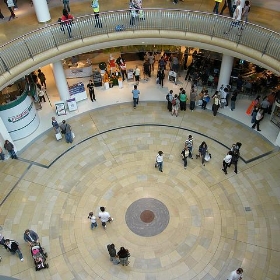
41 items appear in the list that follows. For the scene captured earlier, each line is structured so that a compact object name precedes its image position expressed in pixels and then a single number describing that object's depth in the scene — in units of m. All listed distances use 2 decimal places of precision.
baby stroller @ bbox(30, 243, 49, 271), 13.03
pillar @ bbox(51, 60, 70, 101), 18.97
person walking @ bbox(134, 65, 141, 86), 21.47
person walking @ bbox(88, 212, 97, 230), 13.98
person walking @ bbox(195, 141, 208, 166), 16.36
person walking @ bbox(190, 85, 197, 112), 19.12
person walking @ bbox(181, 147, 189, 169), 16.30
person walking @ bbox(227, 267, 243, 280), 11.43
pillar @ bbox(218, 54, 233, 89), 18.62
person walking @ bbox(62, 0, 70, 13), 18.05
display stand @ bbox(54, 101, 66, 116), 19.58
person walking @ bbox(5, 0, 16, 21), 18.12
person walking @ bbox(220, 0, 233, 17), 17.26
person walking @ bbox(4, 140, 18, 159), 16.81
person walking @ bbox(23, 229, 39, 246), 13.28
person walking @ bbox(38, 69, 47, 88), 21.09
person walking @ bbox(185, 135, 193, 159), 16.44
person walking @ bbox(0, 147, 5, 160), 17.22
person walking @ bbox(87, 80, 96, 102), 20.33
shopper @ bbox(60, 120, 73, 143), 17.92
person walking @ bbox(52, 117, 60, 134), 17.75
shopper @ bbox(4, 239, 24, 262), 13.29
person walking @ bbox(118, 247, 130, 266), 12.73
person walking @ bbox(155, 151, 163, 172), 15.98
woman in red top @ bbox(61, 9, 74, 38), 16.45
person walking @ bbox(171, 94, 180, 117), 18.88
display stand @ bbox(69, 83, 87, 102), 20.46
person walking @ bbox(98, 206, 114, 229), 14.00
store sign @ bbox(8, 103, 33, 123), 17.73
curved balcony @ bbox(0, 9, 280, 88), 15.27
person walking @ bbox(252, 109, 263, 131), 17.59
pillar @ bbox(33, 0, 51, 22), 17.41
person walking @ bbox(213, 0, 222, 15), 17.00
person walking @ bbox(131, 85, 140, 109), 19.46
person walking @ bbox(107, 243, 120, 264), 12.67
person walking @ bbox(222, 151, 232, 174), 15.84
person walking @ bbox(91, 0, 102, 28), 16.58
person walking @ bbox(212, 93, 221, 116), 18.69
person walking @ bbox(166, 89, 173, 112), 19.12
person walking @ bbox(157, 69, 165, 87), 21.23
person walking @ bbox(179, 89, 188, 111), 18.91
